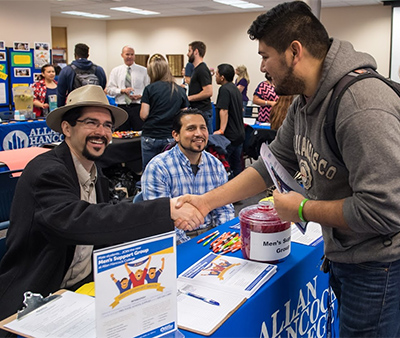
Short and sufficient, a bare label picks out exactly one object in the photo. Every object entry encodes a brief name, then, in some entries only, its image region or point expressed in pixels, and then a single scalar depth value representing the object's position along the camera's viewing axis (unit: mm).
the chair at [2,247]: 1824
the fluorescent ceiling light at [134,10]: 12938
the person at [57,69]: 9742
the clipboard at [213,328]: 1241
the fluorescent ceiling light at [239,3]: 11344
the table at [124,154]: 4918
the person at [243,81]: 9555
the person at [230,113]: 5220
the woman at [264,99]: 6094
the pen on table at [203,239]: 1972
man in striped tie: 5914
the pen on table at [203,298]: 1397
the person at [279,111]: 4348
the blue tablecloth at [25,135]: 5531
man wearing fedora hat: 1521
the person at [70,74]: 5559
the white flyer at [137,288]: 1032
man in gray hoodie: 1167
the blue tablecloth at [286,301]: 1424
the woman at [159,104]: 4633
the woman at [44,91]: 6668
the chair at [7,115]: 5969
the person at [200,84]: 5473
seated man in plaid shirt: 2588
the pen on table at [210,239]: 1943
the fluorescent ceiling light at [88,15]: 13961
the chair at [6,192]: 2781
